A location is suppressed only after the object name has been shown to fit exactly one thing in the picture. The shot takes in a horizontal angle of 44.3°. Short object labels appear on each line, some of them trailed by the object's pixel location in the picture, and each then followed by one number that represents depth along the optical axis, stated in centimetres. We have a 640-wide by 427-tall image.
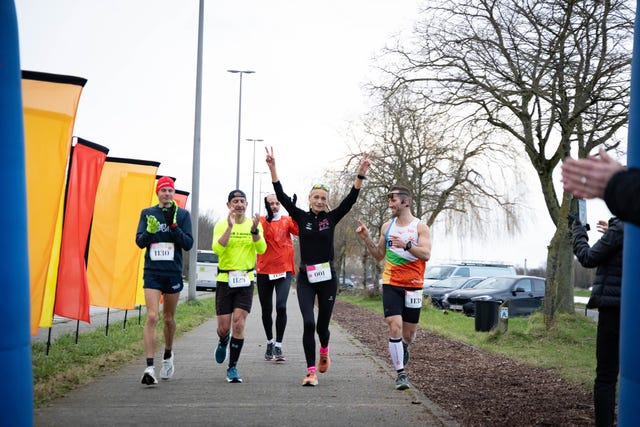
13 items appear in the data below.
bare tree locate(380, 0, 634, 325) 1367
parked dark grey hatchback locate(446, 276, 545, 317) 2372
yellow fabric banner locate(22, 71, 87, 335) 845
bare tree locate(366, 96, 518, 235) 3070
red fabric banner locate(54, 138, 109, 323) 1066
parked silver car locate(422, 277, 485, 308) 2979
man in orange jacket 1088
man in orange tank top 862
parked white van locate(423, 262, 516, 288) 3425
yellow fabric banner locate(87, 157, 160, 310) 1387
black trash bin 1666
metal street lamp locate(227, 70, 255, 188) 4650
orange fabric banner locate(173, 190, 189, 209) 1902
